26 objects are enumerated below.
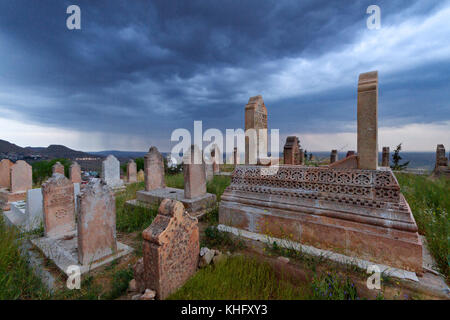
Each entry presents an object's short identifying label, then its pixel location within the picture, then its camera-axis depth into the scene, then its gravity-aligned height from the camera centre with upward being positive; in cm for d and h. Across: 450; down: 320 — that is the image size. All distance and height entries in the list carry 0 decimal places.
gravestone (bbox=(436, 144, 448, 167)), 1138 +6
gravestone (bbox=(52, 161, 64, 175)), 882 -36
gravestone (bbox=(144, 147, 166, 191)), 701 -38
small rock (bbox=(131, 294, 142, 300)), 212 -157
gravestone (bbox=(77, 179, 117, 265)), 309 -109
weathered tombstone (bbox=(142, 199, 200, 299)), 213 -110
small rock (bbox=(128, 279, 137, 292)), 238 -161
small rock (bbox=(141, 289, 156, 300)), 207 -151
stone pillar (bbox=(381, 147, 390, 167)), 1423 +10
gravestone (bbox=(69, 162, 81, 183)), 1029 -66
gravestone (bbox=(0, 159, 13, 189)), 808 -57
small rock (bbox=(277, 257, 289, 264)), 277 -150
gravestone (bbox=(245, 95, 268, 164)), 463 +83
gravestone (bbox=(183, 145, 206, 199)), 579 -48
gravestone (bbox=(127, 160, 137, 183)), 1275 -81
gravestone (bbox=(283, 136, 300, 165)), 544 +26
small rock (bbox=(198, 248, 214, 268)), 269 -145
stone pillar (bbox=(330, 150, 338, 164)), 1485 +25
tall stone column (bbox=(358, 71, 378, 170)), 318 +64
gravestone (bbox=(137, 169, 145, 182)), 1396 -124
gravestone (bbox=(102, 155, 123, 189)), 1074 -65
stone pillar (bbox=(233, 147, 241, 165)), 1995 +35
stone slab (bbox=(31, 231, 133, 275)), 304 -166
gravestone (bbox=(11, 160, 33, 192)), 707 -61
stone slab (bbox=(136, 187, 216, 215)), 561 -127
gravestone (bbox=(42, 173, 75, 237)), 400 -100
